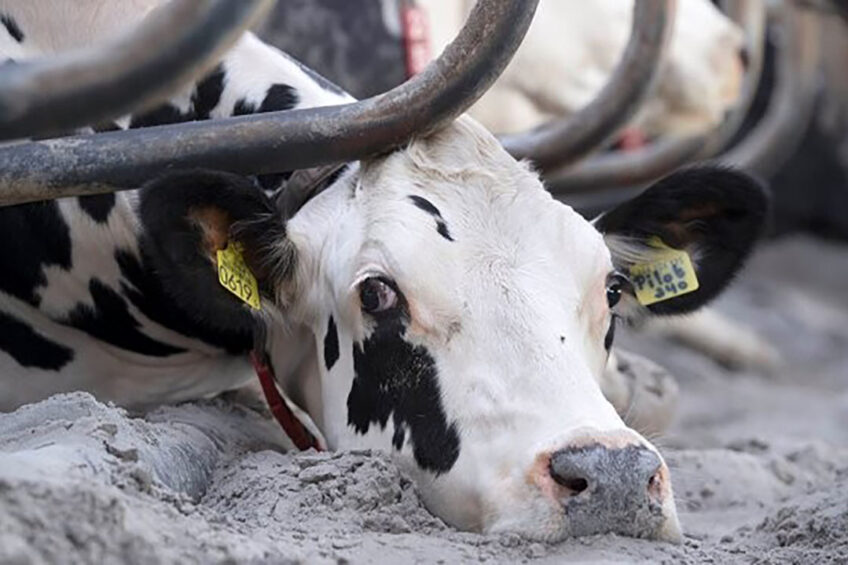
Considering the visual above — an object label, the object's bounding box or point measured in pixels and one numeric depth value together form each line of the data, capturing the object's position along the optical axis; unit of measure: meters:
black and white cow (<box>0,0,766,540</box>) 5.20
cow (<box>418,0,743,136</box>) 11.66
